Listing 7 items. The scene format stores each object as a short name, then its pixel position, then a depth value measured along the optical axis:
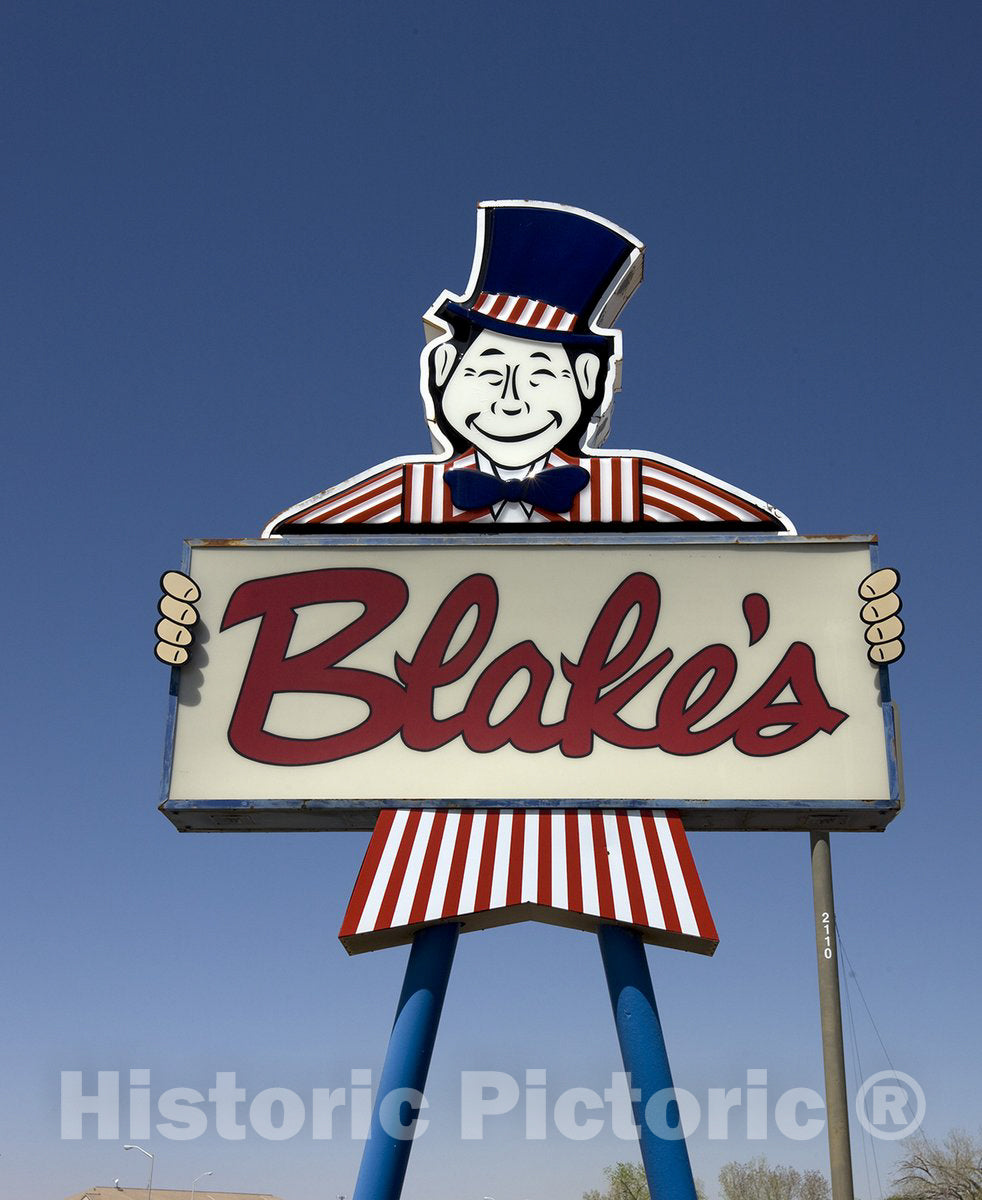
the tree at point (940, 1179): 28.52
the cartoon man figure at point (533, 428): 10.19
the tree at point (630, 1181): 37.97
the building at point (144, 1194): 48.69
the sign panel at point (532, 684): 9.23
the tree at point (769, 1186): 48.59
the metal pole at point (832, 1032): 8.30
